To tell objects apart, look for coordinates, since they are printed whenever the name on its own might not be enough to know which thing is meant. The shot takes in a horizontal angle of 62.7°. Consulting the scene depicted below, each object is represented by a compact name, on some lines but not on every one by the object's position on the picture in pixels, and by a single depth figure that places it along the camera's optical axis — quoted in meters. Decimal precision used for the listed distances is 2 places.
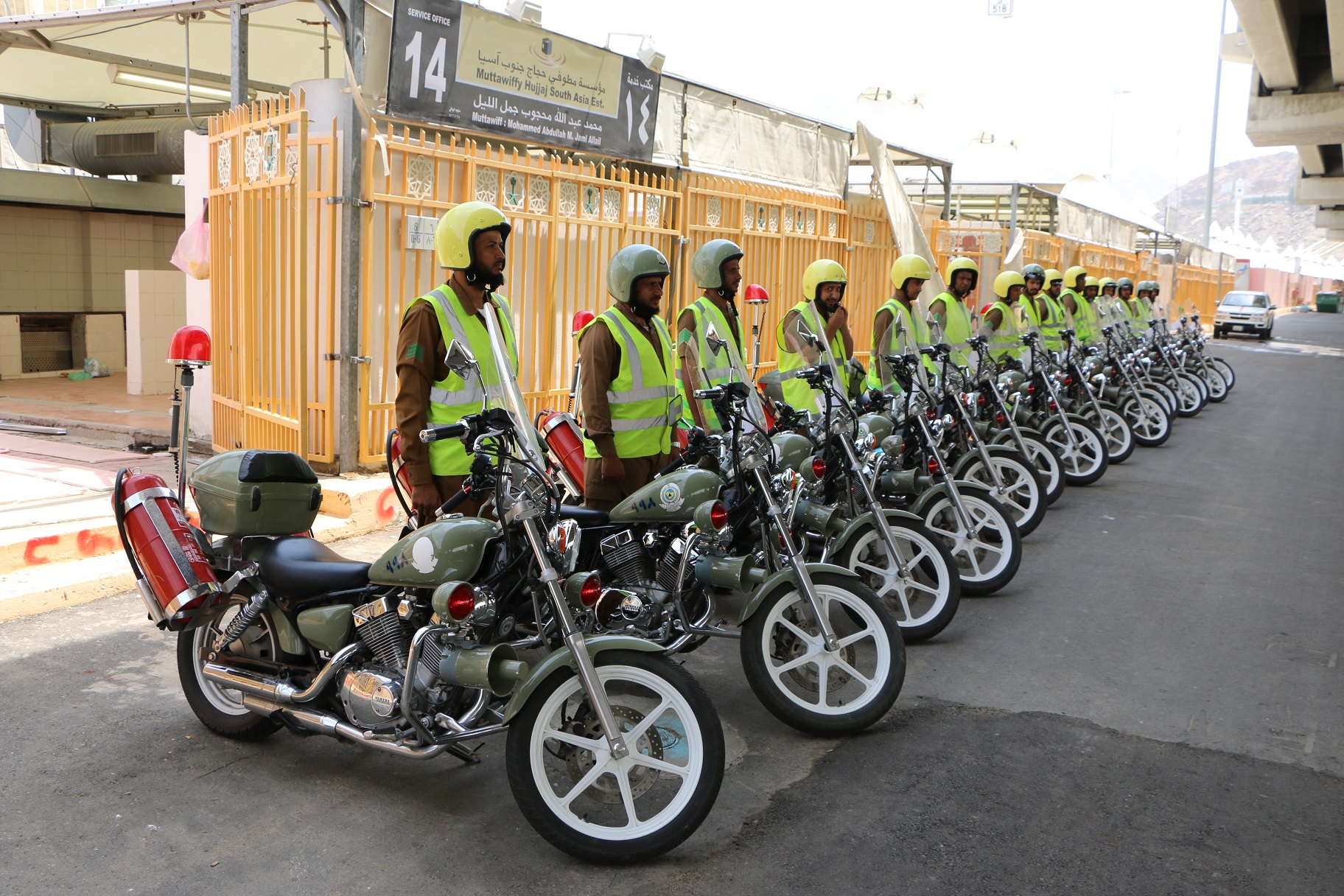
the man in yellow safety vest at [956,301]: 8.68
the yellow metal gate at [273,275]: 7.41
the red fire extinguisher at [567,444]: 5.64
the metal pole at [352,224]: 7.23
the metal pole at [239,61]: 8.00
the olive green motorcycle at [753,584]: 4.27
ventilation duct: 14.12
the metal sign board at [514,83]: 7.48
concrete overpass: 14.58
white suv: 36.06
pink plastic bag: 8.66
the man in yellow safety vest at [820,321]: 6.11
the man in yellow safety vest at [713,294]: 5.75
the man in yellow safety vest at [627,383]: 4.94
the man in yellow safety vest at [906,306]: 7.21
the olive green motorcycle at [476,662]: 3.28
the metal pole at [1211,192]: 44.53
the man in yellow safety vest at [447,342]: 4.22
